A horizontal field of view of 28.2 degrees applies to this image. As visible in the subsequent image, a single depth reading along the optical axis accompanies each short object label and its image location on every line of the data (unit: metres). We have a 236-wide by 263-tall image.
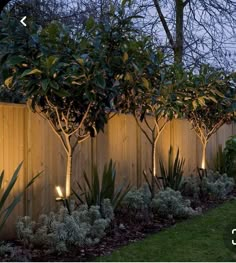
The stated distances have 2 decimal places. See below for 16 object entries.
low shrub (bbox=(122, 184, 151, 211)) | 7.00
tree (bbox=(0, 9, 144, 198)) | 5.20
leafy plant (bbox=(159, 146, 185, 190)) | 8.44
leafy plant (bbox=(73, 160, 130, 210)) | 6.30
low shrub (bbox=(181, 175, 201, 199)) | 9.05
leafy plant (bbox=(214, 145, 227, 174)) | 11.59
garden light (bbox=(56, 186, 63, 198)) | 6.03
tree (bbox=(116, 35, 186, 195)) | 6.12
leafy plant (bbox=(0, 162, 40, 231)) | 4.92
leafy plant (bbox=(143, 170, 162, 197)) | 7.94
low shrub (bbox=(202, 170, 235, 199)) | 9.28
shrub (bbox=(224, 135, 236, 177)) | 11.59
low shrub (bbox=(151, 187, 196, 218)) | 7.32
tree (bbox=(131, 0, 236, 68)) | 14.38
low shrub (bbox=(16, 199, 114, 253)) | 5.15
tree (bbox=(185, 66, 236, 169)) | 8.29
